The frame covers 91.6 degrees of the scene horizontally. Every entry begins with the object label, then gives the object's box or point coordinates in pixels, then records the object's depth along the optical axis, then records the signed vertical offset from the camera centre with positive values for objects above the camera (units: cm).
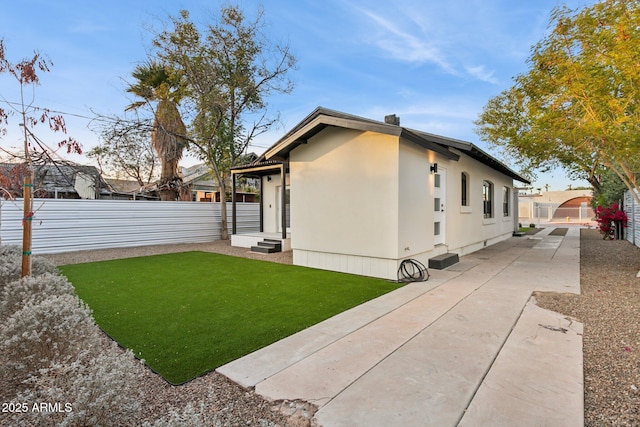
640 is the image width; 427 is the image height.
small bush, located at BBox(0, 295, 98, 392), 261 -112
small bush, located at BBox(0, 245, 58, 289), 451 -90
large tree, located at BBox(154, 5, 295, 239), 1296 +587
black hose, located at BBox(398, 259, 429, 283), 663 -138
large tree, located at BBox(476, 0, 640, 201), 536 +242
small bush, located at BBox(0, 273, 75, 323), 347 -97
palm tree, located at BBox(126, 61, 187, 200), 1413 +432
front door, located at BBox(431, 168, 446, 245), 852 +7
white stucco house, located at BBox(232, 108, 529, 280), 652 +38
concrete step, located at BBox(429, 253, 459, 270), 773 -132
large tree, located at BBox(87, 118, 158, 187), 1337 +327
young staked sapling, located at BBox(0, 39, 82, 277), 407 +123
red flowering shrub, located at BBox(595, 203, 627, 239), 1299 -41
